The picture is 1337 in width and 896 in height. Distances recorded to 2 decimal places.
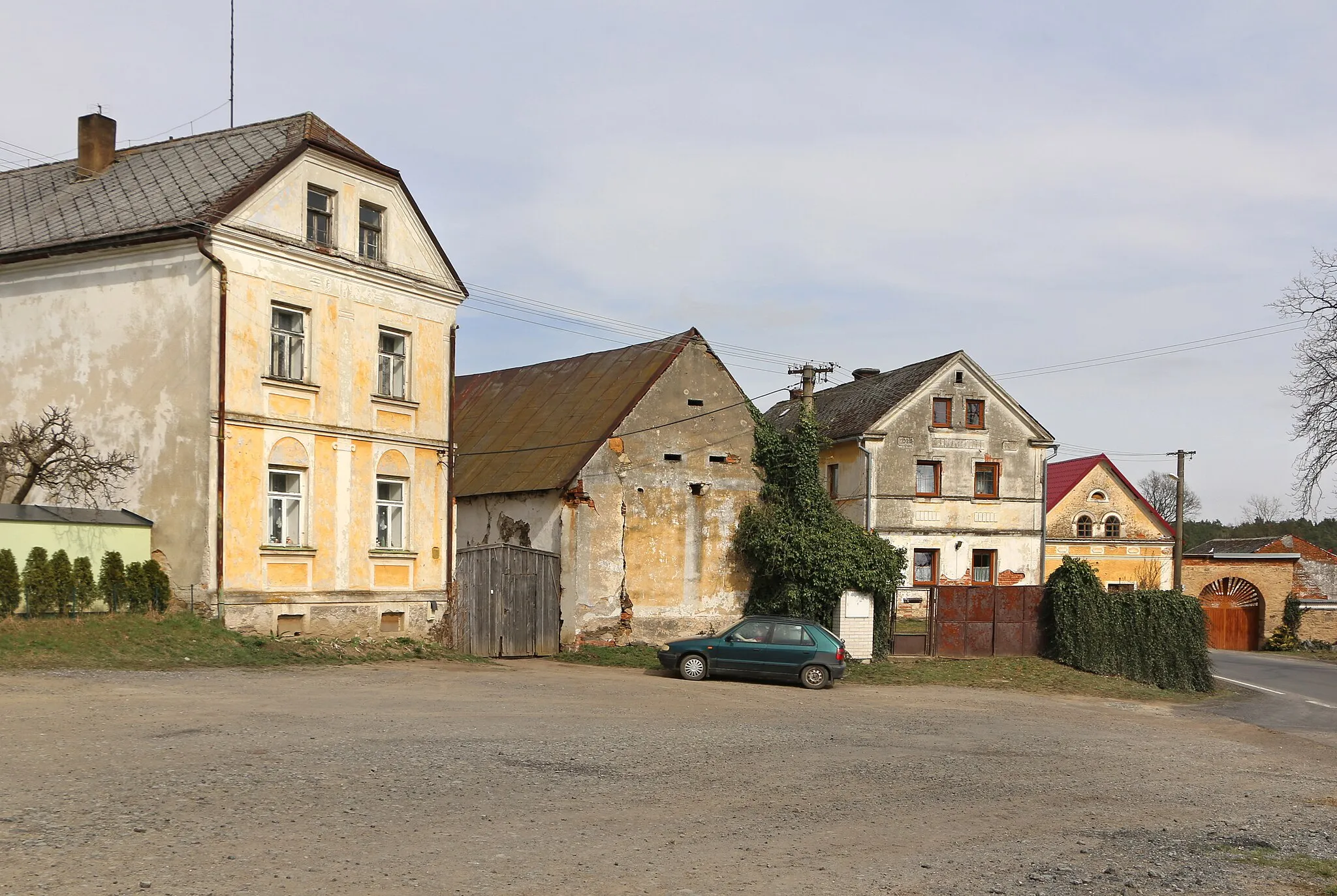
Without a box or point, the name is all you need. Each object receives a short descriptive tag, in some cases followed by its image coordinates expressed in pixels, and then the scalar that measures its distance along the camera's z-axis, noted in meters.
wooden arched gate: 52.72
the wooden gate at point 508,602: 27.66
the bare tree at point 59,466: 22.62
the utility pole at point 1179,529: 43.00
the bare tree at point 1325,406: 36.88
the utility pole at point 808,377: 32.22
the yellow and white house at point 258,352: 22.69
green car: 24.45
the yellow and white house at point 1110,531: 51.22
